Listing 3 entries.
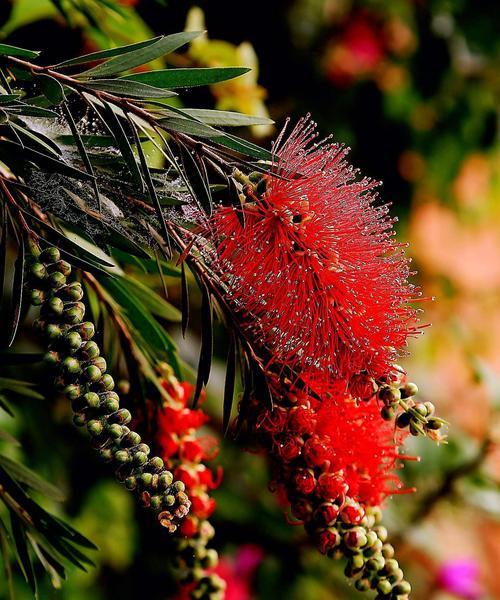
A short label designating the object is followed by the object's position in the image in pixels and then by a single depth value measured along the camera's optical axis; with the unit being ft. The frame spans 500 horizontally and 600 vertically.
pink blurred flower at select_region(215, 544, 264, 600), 7.20
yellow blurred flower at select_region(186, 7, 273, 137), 4.23
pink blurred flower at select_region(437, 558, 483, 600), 7.65
